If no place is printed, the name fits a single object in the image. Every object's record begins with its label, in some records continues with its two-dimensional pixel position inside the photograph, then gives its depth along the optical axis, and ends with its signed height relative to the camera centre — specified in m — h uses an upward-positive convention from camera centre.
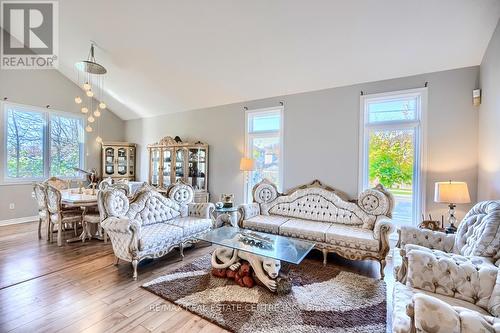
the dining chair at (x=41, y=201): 4.05 -0.66
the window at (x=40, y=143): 5.25 +0.49
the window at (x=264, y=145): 4.65 +0.43
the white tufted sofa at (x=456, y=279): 1.13 -0.72
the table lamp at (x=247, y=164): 4.50 +0.03
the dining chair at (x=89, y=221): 4.00 -0.98
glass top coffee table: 2.45 -0.92
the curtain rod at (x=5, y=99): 5.09 +1.40
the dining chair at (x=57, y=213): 3.85 -0.84
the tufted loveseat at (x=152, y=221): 2.87 -0.84
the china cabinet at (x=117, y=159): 6.73 +0.14
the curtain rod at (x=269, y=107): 4.52 +1.22
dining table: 3.90 -0.65
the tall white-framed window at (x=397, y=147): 3.48 +0.32
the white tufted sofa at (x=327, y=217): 3.00 -0.83
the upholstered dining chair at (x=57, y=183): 4.71 -0.39
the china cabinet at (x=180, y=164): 5.52 +0.02
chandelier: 4.38 +1.86
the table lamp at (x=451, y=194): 2.63 -0.30
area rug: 2.02 -1.36
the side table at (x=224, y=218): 4.37 -1.00
